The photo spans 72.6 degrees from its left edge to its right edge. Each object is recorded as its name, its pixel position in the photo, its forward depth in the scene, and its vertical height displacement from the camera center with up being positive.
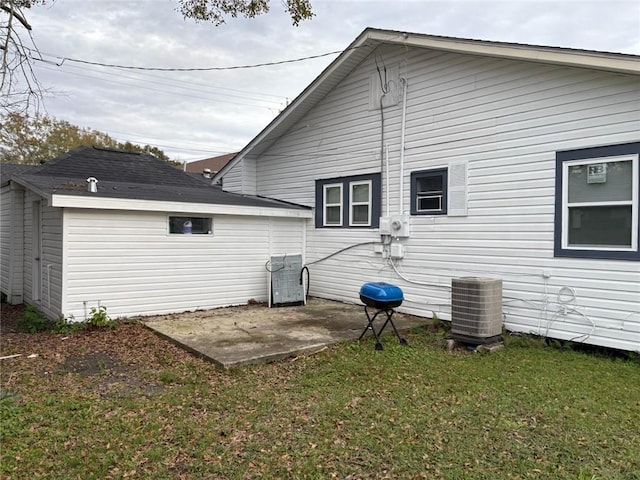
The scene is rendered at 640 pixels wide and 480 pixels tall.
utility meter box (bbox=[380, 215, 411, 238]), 7.90 +0.10
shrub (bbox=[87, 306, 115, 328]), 6.90 -1.48
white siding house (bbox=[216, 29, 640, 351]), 5.52 +0.91
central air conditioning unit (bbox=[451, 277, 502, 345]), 5.77 -1.05
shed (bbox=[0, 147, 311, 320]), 7.09 -0.33
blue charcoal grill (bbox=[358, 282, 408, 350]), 5.81 -0.89
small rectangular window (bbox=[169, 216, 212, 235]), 8.20 +0.06
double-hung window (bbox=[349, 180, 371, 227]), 8.72 +0.55
